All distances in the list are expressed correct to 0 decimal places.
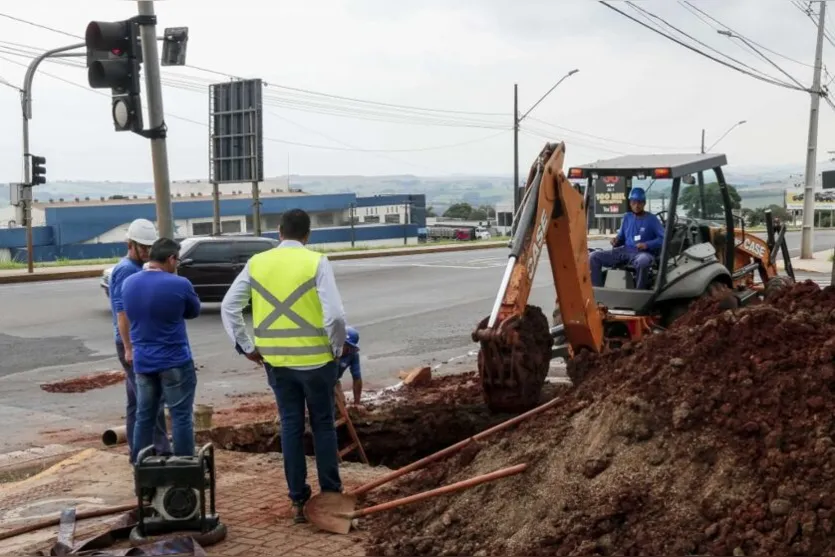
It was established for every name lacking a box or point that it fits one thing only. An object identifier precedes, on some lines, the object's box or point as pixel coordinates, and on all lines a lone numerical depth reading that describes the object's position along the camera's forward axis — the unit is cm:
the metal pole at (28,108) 2512
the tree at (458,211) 10281
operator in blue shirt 1048
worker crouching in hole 881
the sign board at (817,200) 8856
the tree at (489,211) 10606
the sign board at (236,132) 2978
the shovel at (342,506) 601
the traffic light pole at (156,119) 948
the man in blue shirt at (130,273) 738
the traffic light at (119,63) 961
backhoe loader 780
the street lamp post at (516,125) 4774
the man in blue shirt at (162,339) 682
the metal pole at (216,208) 3294
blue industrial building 4894
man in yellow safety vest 620
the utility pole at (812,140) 3138
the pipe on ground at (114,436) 867
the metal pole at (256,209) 3062
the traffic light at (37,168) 2780
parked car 1988
